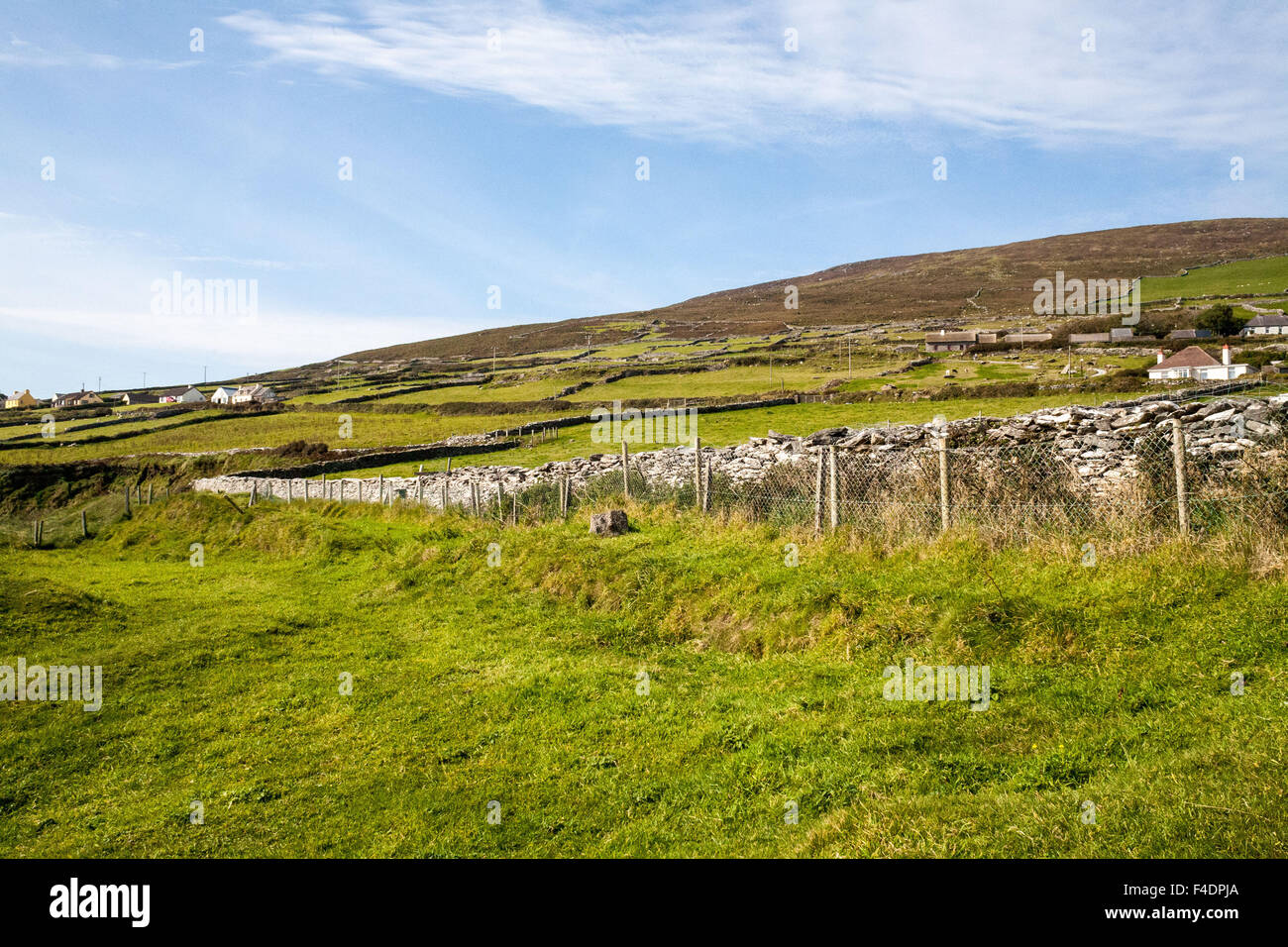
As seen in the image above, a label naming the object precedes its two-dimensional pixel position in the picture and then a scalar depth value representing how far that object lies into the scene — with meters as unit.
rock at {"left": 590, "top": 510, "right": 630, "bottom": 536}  15.91
